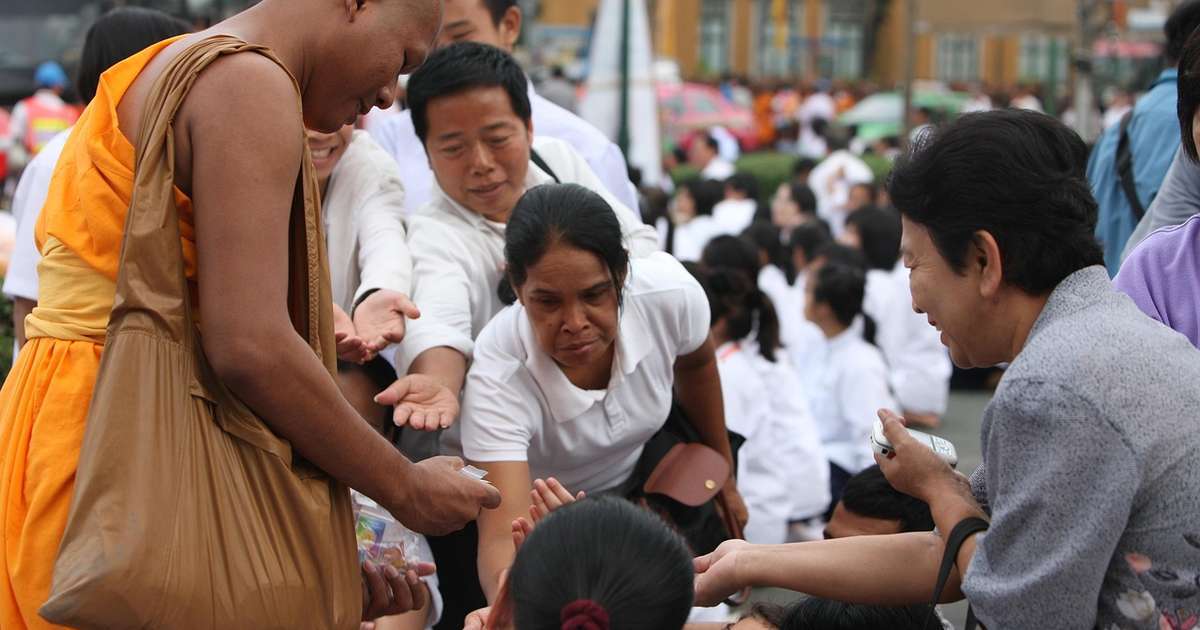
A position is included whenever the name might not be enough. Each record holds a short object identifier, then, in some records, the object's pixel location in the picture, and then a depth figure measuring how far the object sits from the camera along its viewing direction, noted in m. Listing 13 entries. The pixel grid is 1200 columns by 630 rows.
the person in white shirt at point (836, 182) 11.69
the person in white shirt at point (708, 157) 13.41
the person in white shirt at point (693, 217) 8.88
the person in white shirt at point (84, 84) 3.36
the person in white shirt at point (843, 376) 6.55
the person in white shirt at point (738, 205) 9.70
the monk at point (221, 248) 2.05
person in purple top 2.60
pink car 21.67
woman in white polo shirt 2.98
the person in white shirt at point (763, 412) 5.74
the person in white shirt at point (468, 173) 3.31
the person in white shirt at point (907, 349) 8.26
